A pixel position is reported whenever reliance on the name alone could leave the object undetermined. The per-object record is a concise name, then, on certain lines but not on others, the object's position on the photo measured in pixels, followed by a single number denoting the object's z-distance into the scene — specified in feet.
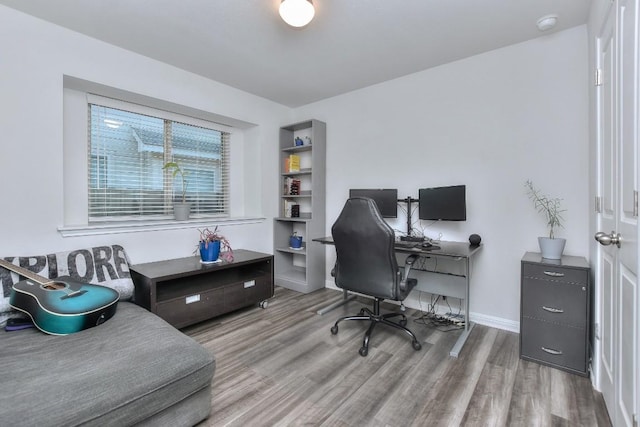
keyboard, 8.27
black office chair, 6.98
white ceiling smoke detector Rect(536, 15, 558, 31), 7.00
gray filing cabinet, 6.19
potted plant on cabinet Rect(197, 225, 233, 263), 9.15
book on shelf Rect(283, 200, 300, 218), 13.07
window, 9.08
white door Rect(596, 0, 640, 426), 3.66
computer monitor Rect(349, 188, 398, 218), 10.09
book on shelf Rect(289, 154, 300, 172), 13.01
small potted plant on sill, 10.13
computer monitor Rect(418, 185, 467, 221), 8.44
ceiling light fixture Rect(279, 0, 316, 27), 5.97
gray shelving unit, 12.09
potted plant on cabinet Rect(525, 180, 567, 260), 6.97
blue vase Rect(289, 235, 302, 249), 12.53
